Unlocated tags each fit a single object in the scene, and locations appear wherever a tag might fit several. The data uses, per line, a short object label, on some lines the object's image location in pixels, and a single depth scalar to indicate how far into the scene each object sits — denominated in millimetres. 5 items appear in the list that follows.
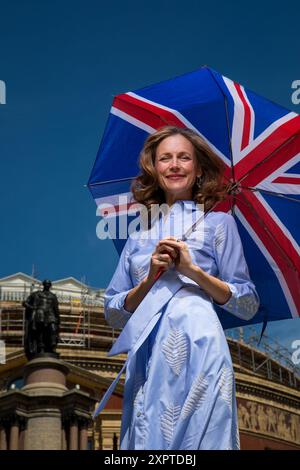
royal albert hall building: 28438
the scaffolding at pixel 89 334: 33969
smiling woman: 3004
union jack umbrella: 4250
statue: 19141
